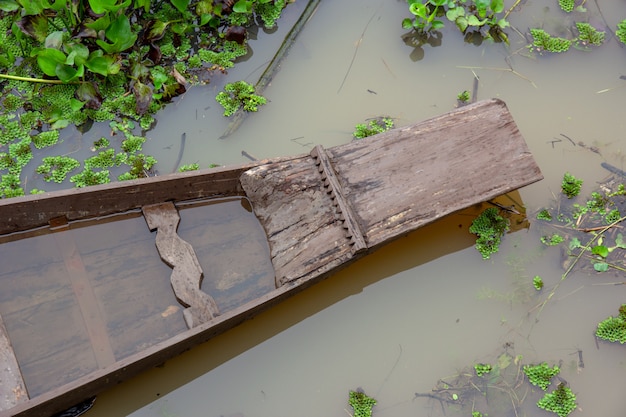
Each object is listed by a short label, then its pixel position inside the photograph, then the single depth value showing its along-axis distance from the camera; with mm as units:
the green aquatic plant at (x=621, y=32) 5738
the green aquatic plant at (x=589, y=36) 5723
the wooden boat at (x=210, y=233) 4383
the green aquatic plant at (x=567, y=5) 5867
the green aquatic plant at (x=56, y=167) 5039
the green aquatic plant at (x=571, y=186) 5184
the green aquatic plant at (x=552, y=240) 5078
